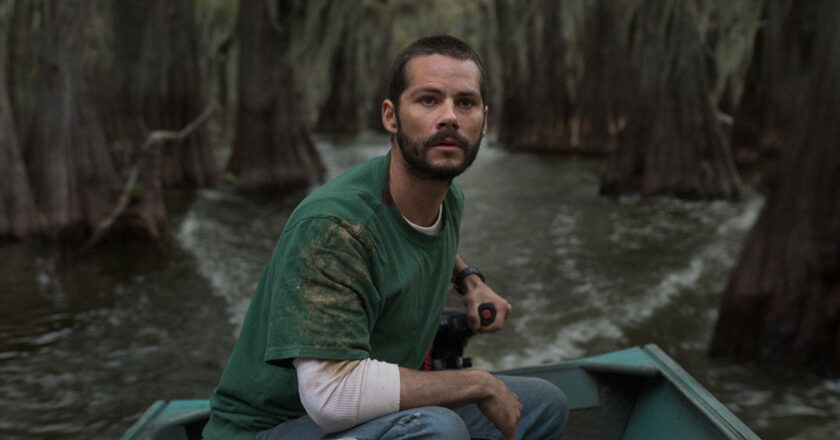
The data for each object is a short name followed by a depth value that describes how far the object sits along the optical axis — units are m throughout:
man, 1.90
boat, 2.98
